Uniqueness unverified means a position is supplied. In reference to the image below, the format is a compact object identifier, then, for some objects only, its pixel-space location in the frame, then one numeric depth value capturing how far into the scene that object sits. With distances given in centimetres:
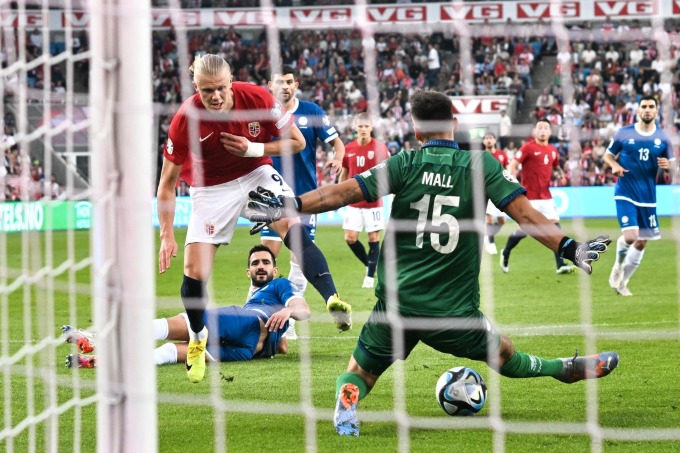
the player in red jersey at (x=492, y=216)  3018
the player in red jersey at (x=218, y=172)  1176
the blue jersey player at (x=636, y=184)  2144
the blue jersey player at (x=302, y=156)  1656
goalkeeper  980
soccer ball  1054
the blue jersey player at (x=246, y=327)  1359
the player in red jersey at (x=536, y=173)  2708
